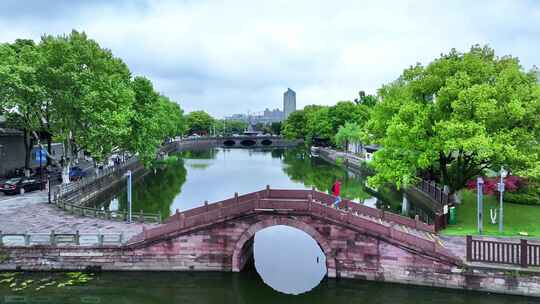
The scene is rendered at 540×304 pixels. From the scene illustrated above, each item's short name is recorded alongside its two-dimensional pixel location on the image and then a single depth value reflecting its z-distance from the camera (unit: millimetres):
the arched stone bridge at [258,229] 21641
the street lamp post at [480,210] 24250
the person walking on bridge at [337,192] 25503
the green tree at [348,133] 86806
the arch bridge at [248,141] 153375
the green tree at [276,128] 188300
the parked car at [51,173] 45956
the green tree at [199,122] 176500
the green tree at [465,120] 24328
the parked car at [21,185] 38312
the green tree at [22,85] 33844
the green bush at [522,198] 31016
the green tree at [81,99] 35312
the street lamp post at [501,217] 23909
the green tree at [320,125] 107938
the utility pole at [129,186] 28023
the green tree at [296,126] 141625
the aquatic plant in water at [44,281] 20953
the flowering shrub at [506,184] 30281
